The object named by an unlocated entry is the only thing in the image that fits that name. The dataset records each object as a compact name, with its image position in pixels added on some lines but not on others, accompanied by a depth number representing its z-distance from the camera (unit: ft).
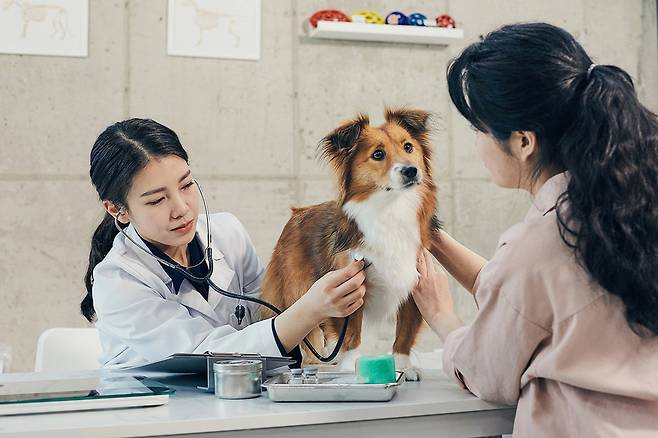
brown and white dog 5.41
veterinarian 5.24
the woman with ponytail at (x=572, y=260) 3.93
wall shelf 12.86
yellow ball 13.05
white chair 7.36
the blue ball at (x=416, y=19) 13.20
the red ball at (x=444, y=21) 13.42
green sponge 4.57
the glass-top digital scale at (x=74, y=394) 4.20
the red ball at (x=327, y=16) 12.86
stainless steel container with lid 4.60
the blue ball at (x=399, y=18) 13.12
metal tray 4.41
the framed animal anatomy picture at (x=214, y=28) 12.57
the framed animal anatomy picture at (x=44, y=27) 11.84
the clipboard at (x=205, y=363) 4.84
